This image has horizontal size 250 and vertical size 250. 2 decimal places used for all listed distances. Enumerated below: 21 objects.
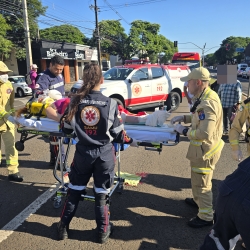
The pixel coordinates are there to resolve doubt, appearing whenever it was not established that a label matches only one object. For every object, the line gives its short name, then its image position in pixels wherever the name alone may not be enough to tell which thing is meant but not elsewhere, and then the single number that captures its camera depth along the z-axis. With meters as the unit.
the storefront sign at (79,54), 30.30
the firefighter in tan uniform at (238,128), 2.73
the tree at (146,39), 42.34
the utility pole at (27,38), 16.36
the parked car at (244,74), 34.40
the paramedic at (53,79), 4.63
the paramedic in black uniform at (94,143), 2.57
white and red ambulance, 9.17
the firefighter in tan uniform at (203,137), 2.69
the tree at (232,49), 101.50
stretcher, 3.06
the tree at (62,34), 37.31
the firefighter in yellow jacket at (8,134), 4.32
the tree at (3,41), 20.22
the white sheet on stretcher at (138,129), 3.08
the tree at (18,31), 24.77
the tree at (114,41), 43.24
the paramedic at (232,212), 1.36
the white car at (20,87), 17.16
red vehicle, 18.63
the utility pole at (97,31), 23.90
